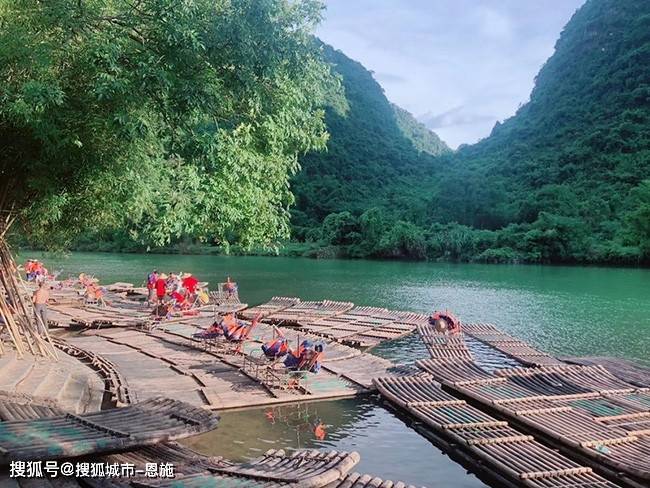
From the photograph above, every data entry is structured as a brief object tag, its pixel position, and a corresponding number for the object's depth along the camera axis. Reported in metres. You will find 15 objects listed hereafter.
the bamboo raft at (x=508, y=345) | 15.19
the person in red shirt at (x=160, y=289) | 21.16
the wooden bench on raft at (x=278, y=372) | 11.62
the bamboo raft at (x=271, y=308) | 22.17
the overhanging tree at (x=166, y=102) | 6.92
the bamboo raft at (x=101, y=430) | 6.79
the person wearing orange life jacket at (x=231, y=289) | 25.34
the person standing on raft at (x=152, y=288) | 22.72
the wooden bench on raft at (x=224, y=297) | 24.92
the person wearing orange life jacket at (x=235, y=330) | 14.27
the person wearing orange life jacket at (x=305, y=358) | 11.69
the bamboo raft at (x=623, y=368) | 12.87
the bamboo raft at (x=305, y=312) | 20.91
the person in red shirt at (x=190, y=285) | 22.98
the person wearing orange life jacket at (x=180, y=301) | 21.16
